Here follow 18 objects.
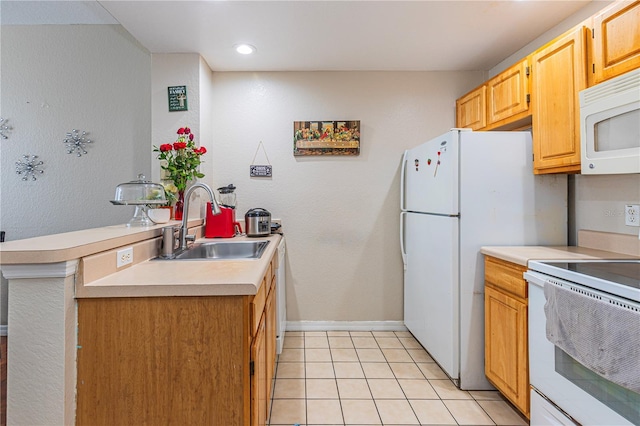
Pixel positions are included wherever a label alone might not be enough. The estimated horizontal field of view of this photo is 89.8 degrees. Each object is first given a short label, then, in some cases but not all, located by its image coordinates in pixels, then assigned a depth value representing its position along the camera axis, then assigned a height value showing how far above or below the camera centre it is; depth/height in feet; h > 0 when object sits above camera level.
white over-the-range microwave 4.53 +1.38
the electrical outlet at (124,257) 4.35 -0.56
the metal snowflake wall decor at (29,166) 9.30 +1.49
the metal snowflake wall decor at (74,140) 9.39 +2.26
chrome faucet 5.85 -0.16
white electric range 3.52 -1.55
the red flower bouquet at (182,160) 8.13 +1.46
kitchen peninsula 3.42 -1.47
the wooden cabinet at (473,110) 8.60 +3.05
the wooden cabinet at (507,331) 5.56 -2.14
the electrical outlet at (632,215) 5.65 +0.02
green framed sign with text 8.76 +3.25
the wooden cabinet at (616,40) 4.76 +2.76
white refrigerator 6.79 +0.03
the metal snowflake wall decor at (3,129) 9.25 +2.55
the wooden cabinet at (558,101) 5.70 +2.20
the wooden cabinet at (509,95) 7.03 +2.86
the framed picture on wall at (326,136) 10.00 +2.52
